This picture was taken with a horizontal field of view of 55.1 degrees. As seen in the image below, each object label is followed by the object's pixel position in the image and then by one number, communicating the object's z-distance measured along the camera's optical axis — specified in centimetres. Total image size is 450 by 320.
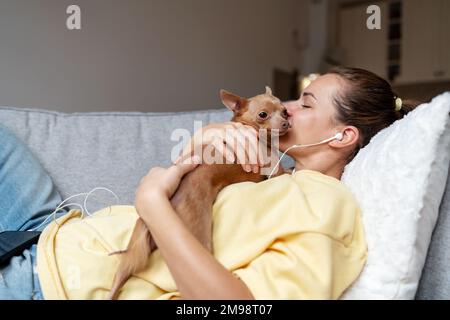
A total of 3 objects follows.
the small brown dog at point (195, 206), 90
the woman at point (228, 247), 82
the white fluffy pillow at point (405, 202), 89
